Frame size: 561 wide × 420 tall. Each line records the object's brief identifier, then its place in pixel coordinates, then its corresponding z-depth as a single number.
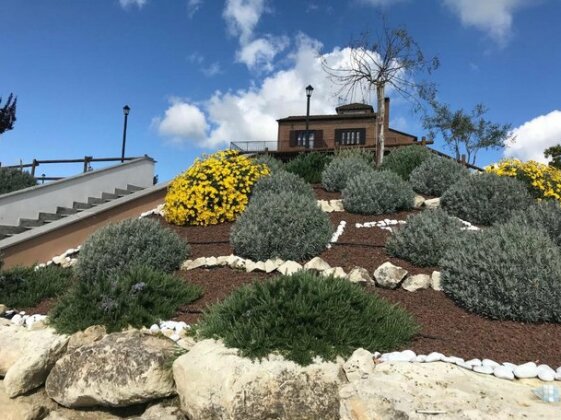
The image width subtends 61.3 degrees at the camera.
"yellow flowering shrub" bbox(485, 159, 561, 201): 9.15
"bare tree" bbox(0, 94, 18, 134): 26.73
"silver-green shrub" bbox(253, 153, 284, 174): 10.57
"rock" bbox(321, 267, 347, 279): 5.50
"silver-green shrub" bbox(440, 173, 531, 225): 8.03
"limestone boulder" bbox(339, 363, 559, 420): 2.82
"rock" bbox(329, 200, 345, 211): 9.13
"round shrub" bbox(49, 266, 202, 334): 4.67
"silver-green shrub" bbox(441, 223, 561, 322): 4.45
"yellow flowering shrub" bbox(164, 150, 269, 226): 8.80
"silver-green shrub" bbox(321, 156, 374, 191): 10.74
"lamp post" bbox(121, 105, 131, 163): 25.33
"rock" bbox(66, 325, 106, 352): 4.35
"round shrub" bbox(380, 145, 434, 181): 11.92
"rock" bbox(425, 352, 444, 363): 3.58
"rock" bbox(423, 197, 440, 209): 9.05
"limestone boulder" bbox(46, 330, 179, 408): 3.76
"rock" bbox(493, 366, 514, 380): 3.46
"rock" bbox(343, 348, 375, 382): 3.29
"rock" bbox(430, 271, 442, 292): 5.35
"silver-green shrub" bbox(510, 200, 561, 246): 6.37
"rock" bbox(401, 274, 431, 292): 5.33
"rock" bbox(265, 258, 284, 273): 6.00
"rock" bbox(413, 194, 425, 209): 9.05
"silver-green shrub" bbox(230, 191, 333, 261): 6.45
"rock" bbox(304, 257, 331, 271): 5.79
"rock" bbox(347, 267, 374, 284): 5.45
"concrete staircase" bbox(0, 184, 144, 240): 10.28
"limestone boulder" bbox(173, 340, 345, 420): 3.19
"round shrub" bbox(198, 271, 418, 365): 3.49
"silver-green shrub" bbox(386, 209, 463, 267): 6.01
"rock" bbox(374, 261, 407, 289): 5.35
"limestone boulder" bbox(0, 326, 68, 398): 4.27
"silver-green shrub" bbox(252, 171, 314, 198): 9.05
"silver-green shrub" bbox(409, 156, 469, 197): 10.20
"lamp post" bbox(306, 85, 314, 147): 25.03
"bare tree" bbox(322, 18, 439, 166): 14.83
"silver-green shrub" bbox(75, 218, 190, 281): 6.36
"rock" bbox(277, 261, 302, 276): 5.83
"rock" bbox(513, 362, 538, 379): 3.46
